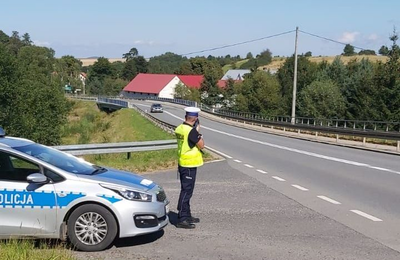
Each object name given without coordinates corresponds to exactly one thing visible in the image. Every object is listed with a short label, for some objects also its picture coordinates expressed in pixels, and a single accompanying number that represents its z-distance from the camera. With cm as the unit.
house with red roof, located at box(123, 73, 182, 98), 15000
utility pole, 4411
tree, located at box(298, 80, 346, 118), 7206
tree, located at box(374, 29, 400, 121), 5659
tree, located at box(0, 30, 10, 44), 17276
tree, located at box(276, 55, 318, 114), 9539
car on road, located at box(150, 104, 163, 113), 7868
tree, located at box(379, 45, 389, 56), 6244
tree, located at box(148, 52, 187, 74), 18475
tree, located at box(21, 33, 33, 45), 18325
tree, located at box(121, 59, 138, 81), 18256
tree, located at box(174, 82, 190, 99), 12631
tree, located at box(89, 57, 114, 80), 17900
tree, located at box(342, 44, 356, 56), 17438
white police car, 662
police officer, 811
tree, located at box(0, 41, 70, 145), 5062
